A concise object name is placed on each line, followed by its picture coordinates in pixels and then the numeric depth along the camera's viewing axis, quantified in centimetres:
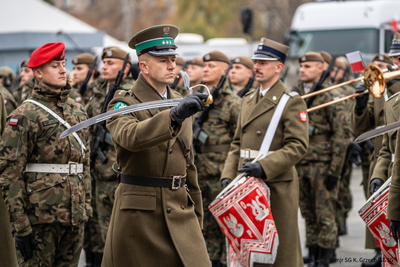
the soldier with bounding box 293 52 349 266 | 1269
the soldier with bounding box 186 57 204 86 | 1604
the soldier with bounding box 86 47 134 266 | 1196
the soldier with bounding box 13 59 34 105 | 1455
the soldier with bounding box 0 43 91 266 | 826
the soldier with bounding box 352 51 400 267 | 1173
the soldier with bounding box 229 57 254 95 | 1518
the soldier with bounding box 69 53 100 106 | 1644
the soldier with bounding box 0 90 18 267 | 909
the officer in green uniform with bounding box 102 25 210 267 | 702
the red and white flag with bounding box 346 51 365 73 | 1064
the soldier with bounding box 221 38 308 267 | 947
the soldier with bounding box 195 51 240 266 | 1263
